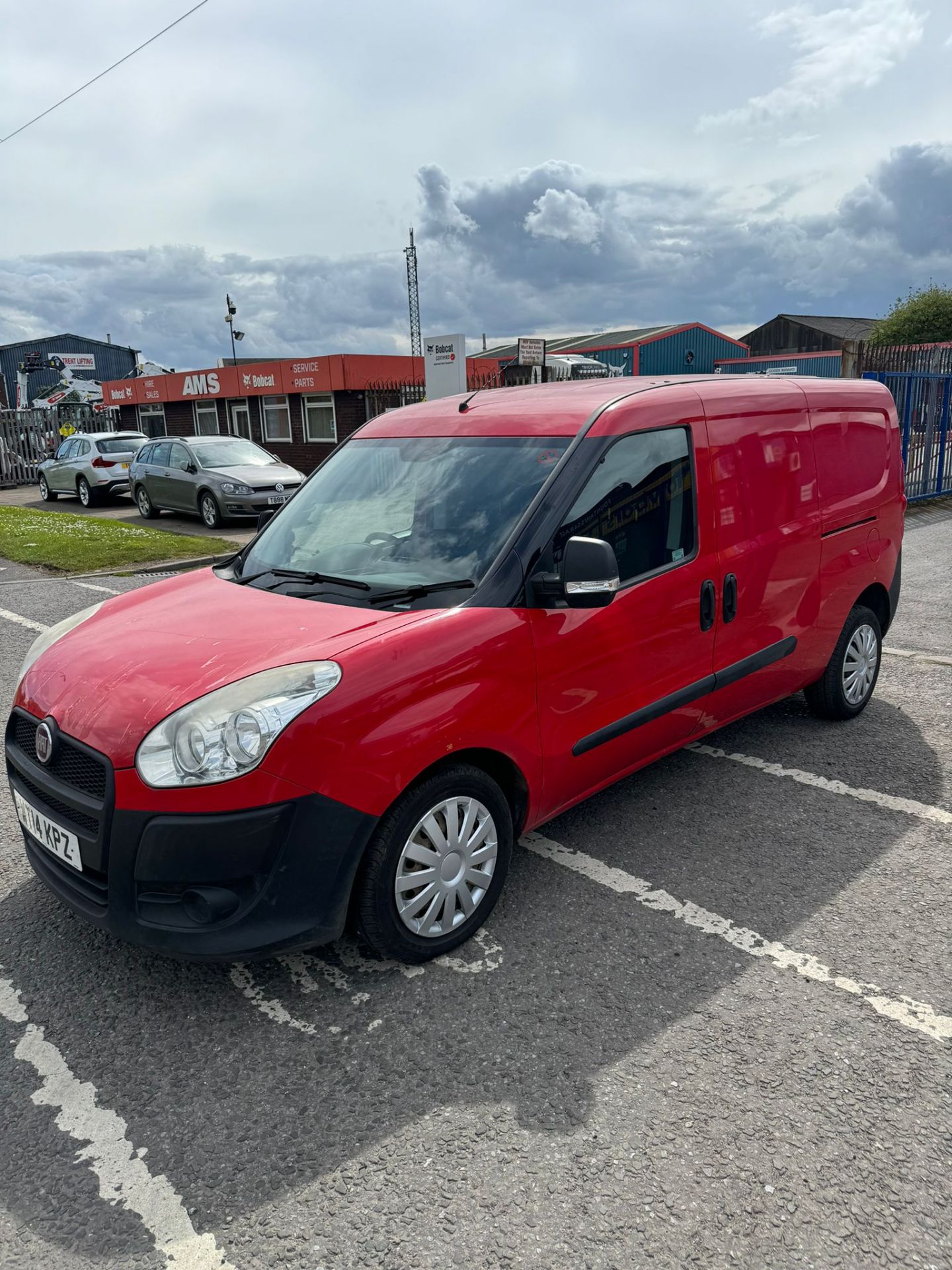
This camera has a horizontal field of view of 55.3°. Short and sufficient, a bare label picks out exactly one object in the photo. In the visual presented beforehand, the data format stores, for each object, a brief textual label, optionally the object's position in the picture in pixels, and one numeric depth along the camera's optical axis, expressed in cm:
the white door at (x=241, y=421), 2778
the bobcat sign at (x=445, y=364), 1553
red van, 264
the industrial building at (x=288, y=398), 2283
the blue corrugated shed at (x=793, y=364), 3591
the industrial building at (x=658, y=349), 4203
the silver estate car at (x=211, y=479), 1527
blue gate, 1409
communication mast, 5294
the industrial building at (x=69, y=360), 6038
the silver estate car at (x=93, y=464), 2017
